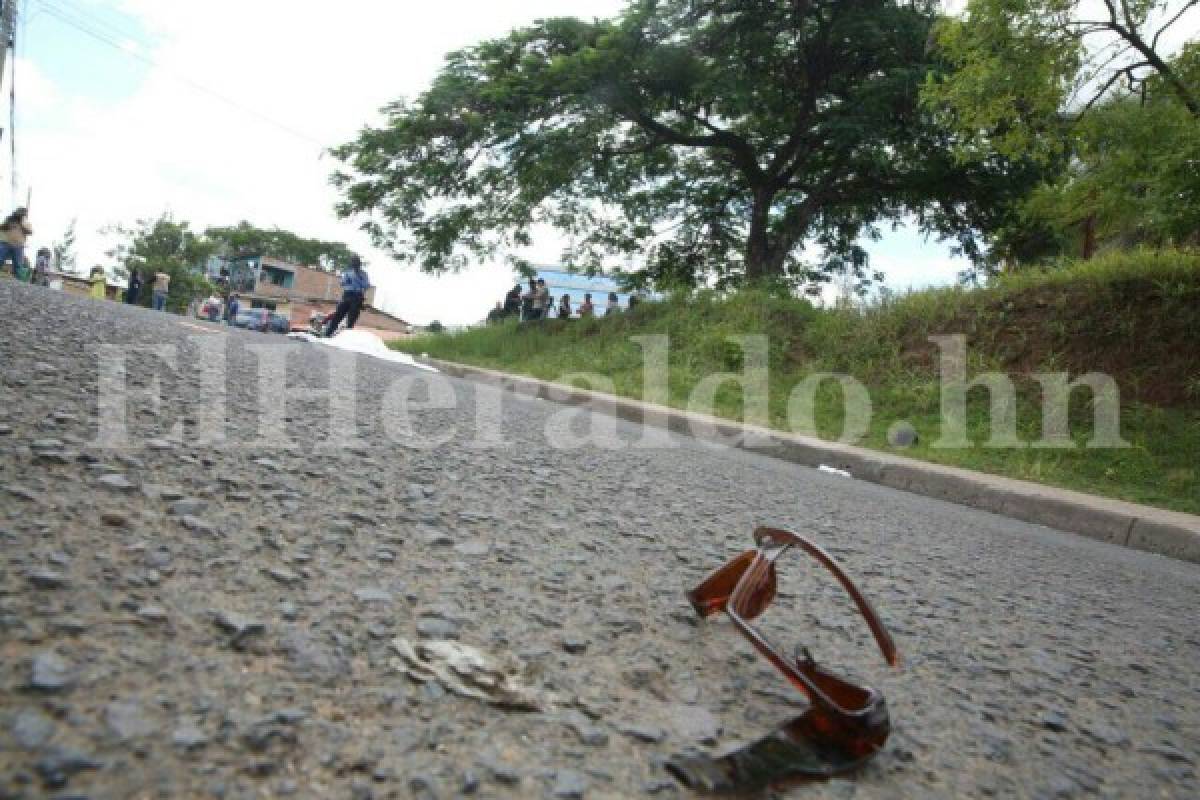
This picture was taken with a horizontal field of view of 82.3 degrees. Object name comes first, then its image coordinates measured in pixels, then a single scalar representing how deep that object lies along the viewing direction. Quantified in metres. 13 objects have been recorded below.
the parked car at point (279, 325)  40.29
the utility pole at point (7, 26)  14.20
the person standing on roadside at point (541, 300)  17.88
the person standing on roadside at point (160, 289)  20.16
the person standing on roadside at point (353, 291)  12.73
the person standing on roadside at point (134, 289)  24.77
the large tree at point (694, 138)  12.08
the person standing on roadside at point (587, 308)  16.41
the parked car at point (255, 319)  38.91
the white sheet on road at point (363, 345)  11.01
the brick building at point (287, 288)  61.84
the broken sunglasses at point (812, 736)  0.87
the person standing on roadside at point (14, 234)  13.28
